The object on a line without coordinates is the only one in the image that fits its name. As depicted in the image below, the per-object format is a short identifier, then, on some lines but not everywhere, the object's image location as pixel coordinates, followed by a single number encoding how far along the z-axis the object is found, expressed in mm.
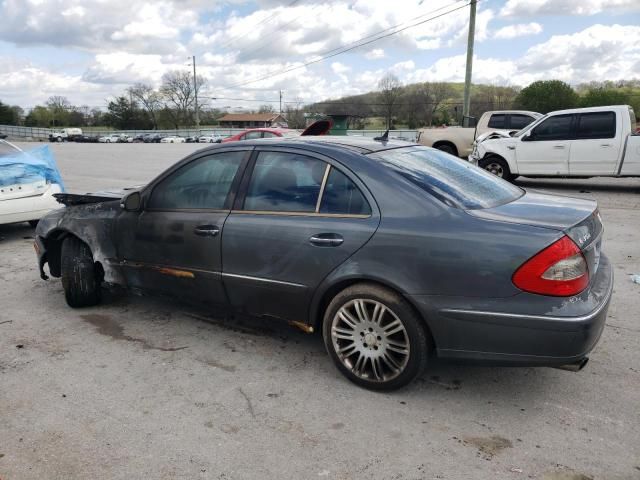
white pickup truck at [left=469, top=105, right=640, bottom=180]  10551
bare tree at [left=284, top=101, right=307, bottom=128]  80062
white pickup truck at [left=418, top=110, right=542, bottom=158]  14594
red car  20594
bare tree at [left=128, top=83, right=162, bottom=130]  97125
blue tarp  7223
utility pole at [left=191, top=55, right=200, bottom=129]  78081
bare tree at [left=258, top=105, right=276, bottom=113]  107375
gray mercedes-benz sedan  2627
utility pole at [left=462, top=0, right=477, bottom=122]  23473
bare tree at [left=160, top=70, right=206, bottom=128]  91938
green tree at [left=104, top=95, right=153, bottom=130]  96750
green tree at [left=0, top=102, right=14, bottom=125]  92688
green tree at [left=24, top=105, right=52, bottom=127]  103750
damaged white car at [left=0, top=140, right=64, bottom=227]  7168
